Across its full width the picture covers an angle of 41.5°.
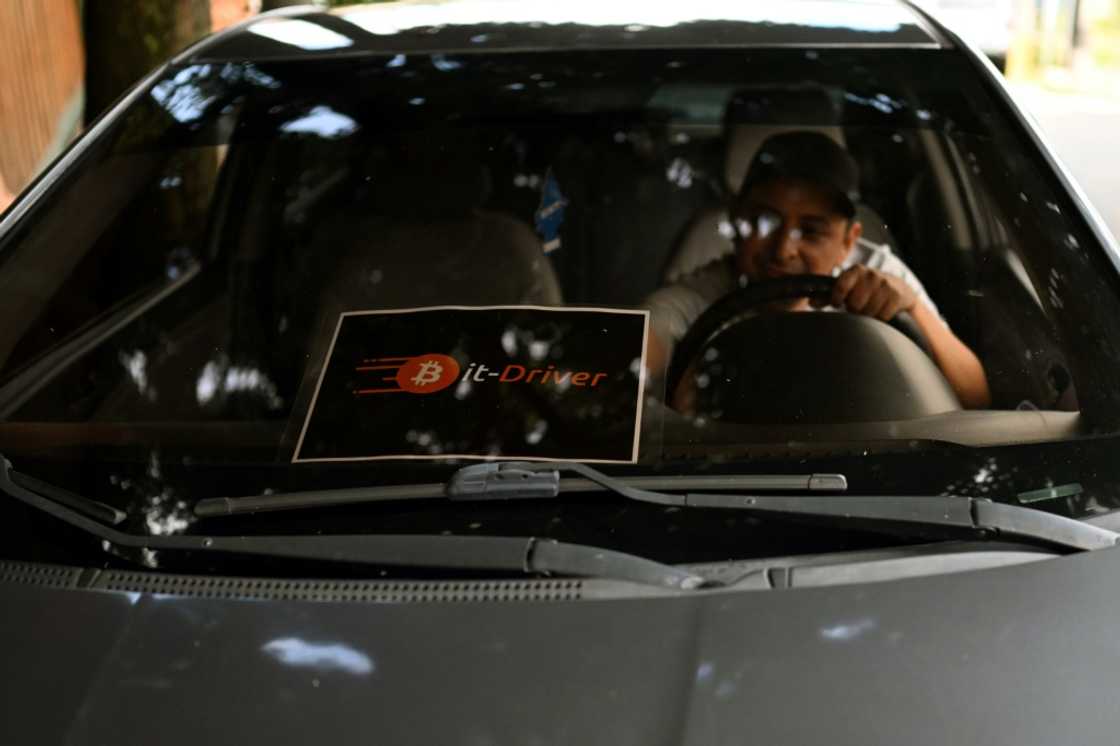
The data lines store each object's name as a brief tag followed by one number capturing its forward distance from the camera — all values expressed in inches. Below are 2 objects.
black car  67.2
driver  96.1
